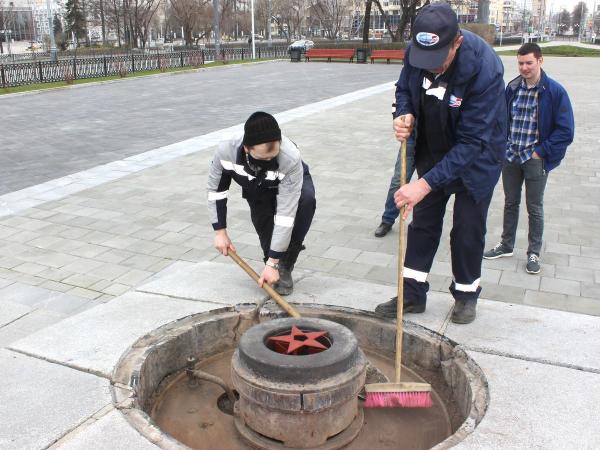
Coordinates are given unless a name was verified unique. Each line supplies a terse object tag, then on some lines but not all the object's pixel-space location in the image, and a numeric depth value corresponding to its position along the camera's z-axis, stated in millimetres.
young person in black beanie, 3250
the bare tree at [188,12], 47719
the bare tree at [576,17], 116088
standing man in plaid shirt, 4488
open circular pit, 2650
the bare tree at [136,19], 46559
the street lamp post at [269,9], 60025
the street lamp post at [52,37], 27859
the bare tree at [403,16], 36747
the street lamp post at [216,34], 32906
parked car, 32050
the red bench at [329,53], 31500
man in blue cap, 3023
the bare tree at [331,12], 61941
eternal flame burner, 2621
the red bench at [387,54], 29984
